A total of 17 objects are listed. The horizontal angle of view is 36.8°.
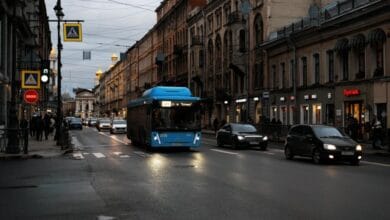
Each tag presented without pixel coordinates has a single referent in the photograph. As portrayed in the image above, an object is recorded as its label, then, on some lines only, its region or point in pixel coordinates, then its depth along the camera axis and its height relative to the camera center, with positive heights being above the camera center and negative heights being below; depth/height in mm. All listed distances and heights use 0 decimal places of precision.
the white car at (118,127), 60094 -651
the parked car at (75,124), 79188 -449
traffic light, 28939 +2605
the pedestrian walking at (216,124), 58250 -334
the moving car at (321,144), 20438 -861
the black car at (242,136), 30219 -825
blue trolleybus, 27422 +79
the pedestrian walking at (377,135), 28922 -713
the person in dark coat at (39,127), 39562 -434
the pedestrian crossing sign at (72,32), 29031 +4410
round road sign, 28422 +1168
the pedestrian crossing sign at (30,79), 26375 +1881
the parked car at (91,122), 109156 -249
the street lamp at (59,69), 32250 +2987
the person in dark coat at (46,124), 42156 -241
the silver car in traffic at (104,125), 71988 -532
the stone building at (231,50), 53062 +7796
